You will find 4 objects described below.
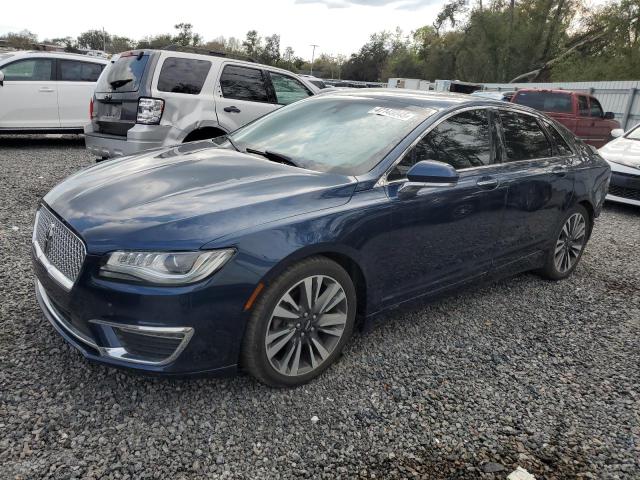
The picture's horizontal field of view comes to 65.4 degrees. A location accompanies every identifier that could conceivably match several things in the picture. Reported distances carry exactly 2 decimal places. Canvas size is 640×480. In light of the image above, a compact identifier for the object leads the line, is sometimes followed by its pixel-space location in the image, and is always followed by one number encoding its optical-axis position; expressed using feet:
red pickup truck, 42.34
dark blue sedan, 7.33
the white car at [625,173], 24.86
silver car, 18.54
